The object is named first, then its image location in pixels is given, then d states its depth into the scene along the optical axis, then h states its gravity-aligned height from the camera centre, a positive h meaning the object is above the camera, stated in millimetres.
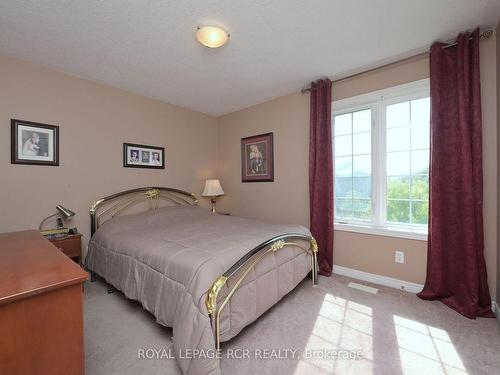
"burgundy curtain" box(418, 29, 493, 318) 2006 +5
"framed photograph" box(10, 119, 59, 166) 2326 +457
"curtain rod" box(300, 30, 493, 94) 2014 +1335
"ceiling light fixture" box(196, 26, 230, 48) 1884 +1265
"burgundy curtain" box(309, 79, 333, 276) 2889 +209
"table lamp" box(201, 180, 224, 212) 3842 -55
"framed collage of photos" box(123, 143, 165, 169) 3156 +430
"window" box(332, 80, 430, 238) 2443 +292
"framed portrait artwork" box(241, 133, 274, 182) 3576 +448
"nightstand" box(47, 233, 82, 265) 2369 -612
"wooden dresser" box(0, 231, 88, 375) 865 -541
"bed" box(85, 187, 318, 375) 1391 -650
